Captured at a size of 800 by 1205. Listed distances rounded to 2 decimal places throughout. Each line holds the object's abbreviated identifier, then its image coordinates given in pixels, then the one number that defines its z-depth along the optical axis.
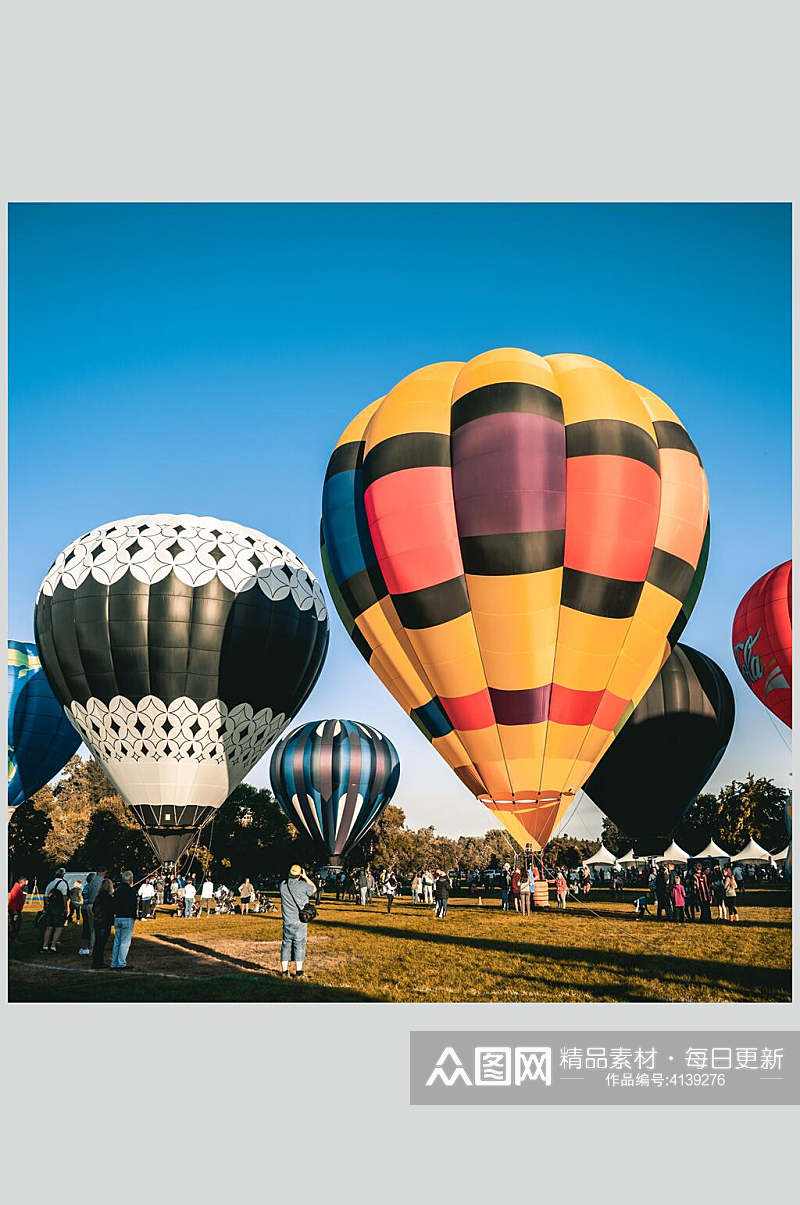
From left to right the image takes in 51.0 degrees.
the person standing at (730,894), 14.50
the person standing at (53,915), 10.66
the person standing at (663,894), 15.02
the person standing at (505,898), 18.04
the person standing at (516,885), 17.83
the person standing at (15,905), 10.55
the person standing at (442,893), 16.17
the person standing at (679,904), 14.59
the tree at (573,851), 64.94
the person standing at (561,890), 17.88
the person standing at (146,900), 16.33
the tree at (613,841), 61.98
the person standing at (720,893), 14.62
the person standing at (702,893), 14.55
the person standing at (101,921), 8.97
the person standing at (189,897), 16.78
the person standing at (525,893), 15.64
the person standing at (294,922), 8.43
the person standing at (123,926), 8.93
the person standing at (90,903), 10.13
